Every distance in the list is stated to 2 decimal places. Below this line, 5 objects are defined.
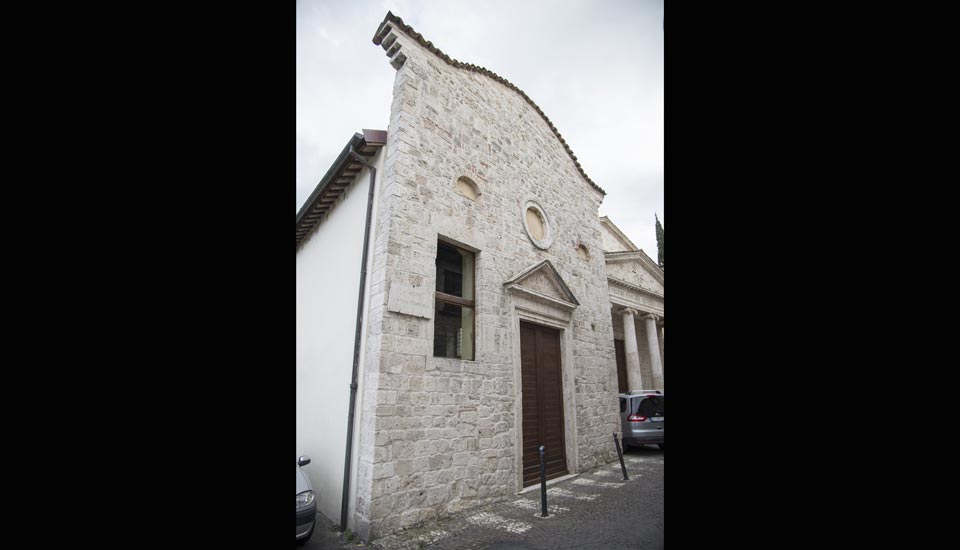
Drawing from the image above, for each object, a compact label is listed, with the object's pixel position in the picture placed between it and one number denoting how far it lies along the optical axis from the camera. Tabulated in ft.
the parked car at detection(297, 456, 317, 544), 14.26
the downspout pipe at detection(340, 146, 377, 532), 16.45
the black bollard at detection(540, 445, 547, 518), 17.03
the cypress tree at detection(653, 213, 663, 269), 69.03
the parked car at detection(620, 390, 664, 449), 31.81
